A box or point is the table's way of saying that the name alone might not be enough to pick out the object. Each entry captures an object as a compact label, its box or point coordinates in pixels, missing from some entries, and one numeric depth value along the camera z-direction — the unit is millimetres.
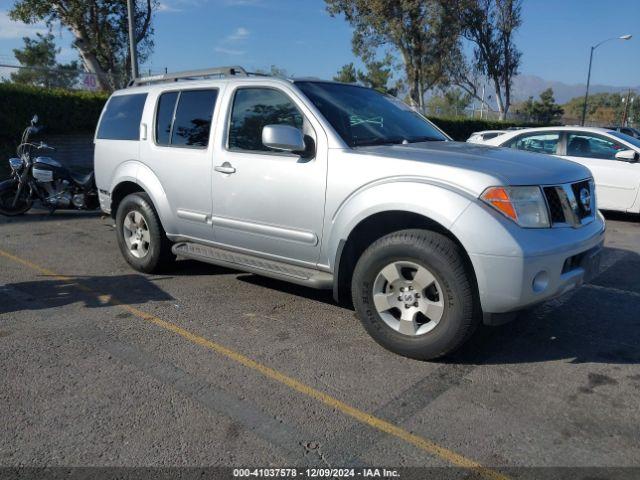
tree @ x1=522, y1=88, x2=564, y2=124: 72838
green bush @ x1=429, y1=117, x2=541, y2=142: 27375
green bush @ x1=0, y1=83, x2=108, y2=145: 13438
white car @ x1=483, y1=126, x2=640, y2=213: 8750
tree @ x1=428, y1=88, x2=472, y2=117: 32653
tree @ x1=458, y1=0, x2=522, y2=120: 33531
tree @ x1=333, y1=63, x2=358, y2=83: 65875
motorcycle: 8898
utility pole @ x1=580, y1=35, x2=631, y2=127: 37231
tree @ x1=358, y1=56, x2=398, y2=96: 52238
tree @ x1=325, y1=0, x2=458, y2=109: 30000
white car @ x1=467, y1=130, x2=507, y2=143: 15319
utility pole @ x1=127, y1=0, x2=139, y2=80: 14320
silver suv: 3334
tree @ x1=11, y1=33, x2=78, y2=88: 16094
